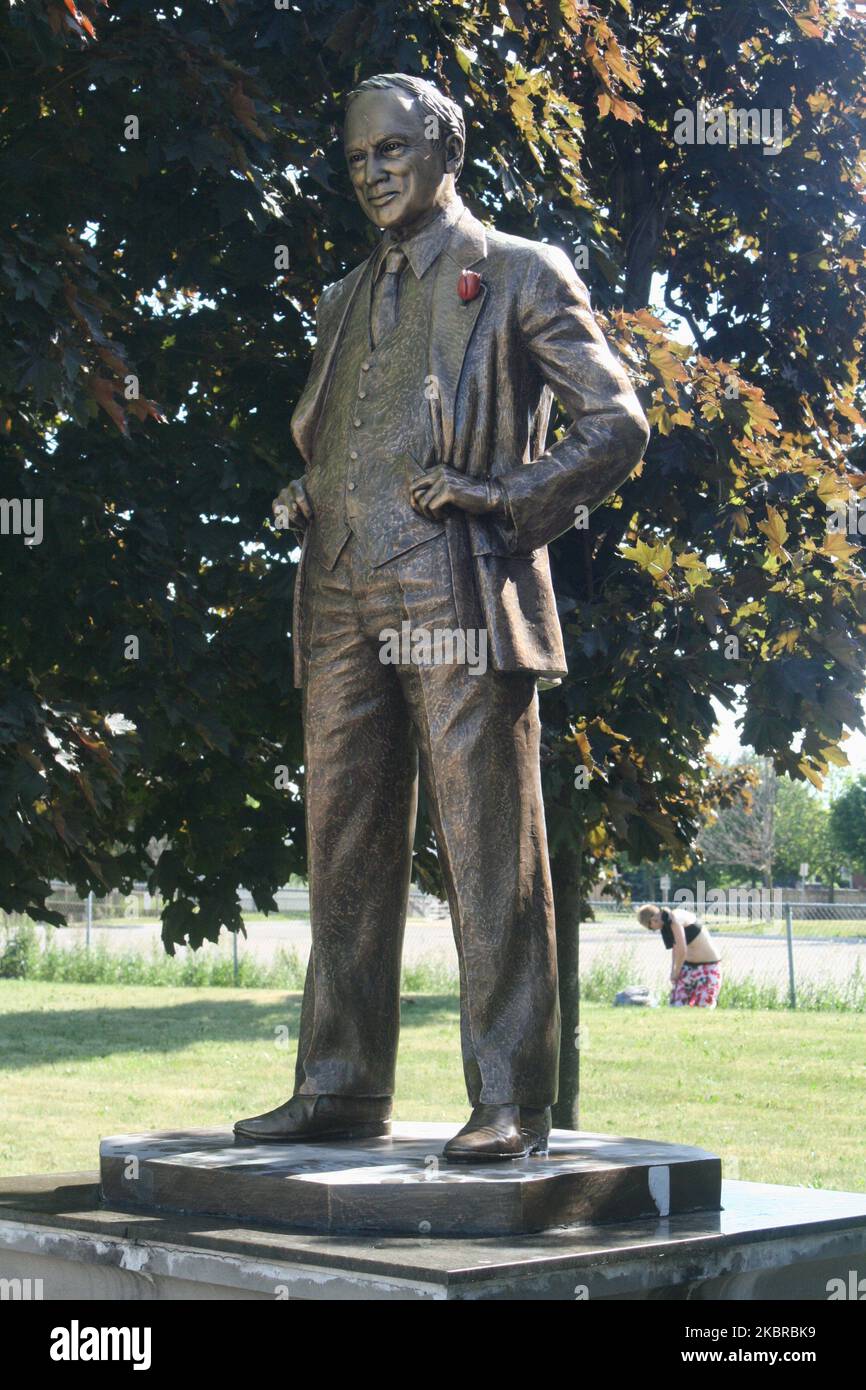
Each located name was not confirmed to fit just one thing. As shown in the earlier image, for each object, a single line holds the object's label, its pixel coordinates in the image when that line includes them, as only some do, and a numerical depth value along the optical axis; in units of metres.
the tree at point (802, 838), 65.38
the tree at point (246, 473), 7.50
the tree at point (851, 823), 63.19
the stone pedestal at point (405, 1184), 4.24
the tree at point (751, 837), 51.25
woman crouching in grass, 21.70
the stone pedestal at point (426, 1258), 3.91
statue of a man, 4.73
